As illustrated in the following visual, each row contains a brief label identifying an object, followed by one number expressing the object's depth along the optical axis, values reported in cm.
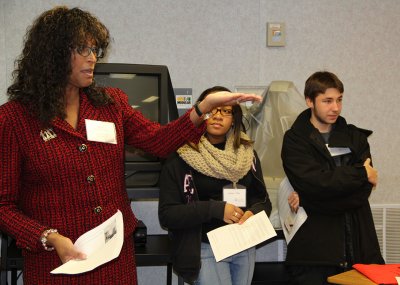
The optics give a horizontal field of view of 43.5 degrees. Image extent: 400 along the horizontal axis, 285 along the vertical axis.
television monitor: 261
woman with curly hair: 151
